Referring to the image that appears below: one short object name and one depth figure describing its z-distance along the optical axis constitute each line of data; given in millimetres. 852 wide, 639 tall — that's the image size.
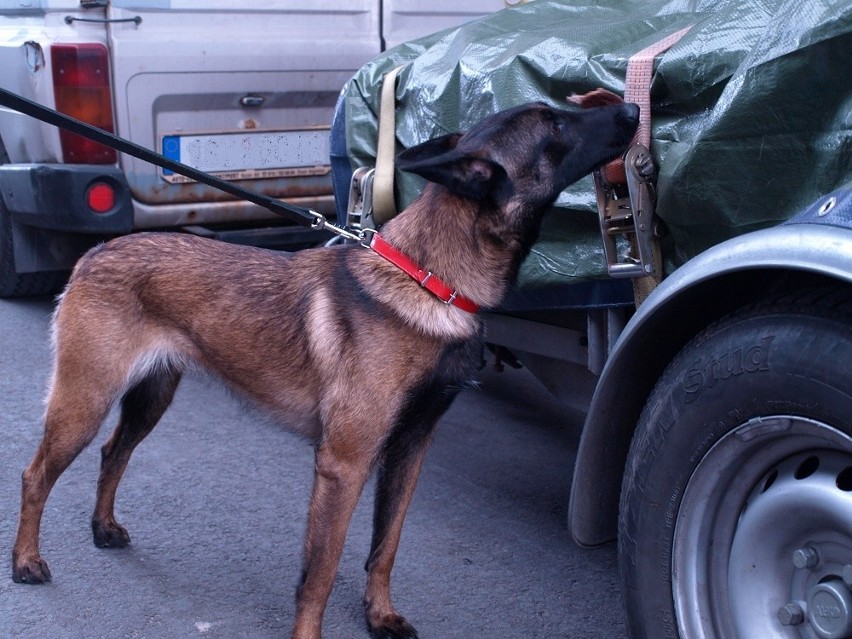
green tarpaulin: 2193
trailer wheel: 1894
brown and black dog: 2748
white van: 4906
